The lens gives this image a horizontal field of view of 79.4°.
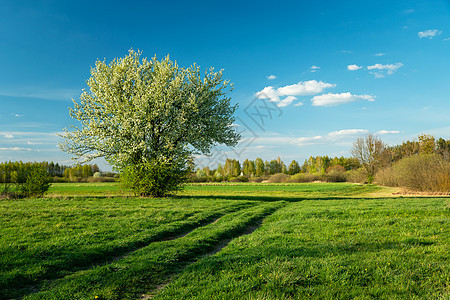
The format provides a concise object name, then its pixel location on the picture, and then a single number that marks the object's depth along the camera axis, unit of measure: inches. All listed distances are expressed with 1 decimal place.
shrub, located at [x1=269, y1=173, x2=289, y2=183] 3619.6
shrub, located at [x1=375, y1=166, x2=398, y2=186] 1947.8
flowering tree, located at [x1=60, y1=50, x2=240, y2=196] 1020.5
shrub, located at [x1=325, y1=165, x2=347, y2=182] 3415.4
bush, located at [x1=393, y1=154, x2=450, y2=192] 1328.7
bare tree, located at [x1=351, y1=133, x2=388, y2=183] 2818.2
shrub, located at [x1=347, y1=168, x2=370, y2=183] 2864.7
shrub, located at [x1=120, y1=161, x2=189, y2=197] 1043.3
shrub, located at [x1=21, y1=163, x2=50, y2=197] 1096.2
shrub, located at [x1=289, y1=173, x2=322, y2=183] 3474.7
